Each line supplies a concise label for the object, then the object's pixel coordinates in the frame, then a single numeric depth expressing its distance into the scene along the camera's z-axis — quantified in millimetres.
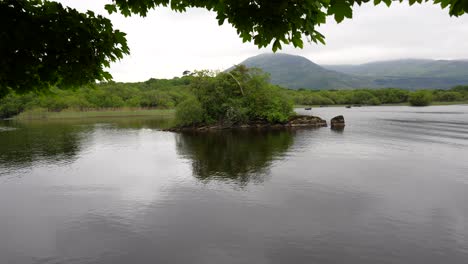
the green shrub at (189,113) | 77875
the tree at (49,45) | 7074
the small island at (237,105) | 80438
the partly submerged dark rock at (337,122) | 83012
